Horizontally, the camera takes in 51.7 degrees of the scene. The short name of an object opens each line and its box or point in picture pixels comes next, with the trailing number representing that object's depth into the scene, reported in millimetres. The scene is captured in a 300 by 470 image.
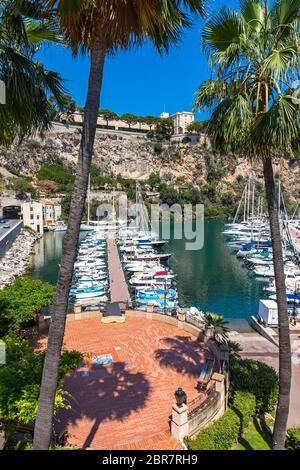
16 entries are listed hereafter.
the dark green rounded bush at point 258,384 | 10883
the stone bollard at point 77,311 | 15930
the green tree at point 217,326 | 14024
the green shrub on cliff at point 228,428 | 7946
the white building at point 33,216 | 64750
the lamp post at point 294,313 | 22492
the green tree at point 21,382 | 5797
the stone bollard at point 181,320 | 15070
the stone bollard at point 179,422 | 7719
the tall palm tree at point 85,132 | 4344
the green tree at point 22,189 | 77625
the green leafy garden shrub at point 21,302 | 11992
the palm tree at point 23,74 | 4559
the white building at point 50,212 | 71188
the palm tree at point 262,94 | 5777
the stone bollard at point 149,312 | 16047
